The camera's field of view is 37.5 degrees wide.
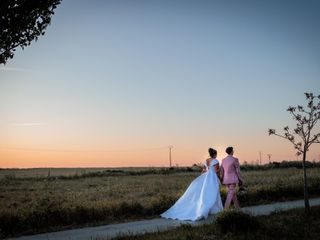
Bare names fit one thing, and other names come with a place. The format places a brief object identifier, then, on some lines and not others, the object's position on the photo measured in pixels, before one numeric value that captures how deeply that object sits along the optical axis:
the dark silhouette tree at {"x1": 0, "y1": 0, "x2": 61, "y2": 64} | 12.12
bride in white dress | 15.19
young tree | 13.93
